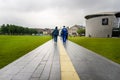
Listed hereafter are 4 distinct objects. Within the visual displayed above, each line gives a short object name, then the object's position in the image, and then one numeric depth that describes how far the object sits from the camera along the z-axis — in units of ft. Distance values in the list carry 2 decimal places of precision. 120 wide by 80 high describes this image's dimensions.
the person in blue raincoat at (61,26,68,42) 33.24
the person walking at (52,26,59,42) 34.14
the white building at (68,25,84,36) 267.56
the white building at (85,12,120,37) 142.79
